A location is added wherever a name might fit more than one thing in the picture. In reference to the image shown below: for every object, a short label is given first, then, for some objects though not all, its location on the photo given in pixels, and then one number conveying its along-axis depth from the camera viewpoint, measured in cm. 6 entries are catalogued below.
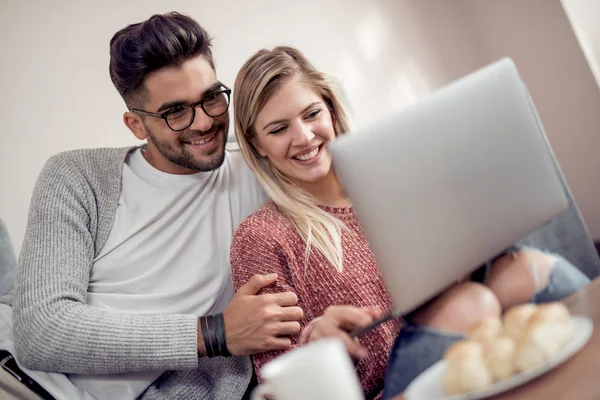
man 139
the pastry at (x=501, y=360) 69
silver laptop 73
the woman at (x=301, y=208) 135
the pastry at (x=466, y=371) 69
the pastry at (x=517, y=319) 73
